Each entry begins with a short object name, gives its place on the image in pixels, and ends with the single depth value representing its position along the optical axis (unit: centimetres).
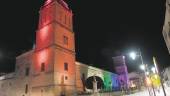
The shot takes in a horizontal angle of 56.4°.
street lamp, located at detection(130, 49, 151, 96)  1708
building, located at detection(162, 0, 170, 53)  1496
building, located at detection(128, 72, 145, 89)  7234
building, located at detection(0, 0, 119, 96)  2577
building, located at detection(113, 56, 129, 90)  5769
